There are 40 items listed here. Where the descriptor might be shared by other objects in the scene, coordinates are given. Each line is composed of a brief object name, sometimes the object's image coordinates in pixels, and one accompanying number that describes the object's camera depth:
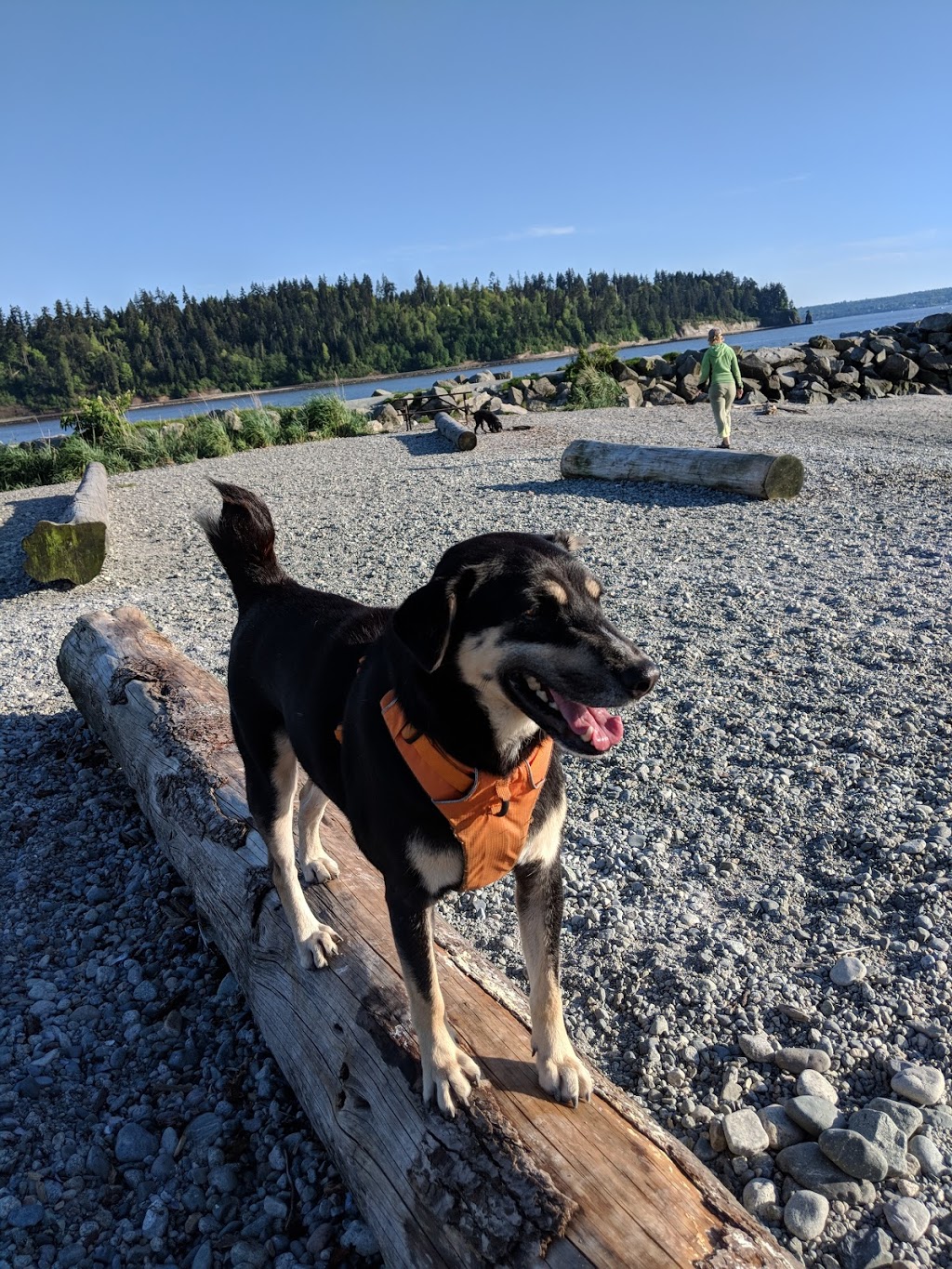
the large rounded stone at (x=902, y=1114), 2.60
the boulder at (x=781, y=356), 31.14
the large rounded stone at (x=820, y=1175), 2.42
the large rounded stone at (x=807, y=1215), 2.32
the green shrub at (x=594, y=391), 28.27
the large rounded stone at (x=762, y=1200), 2.40
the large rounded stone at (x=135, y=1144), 2.79
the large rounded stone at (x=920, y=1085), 2.71
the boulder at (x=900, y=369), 31.78
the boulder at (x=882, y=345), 33.34
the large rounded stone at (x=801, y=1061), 2.89
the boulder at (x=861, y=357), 32.97
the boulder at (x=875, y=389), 29.48
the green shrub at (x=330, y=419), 26.59
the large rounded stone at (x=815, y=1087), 2.77
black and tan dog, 2.28
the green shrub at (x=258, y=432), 24.78
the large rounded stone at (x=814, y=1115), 2.65
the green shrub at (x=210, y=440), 23.66
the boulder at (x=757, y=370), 27.94
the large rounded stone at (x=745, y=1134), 2.61
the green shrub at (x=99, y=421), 22.97
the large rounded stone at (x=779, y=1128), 2.64
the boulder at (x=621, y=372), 31.64
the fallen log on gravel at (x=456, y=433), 20.09
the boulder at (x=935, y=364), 32.62
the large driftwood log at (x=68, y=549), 10.12
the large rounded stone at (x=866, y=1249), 2.22
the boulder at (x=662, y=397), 28.02
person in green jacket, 16.23
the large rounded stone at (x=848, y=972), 3.24
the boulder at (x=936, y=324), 35.87
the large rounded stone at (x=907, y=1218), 2.29
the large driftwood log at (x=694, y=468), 11.65
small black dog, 22.92
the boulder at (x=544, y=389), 33.56
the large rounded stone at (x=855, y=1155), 2.46
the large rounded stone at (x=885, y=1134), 2.48
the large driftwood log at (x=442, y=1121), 1.93
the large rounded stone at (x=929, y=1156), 2.48
